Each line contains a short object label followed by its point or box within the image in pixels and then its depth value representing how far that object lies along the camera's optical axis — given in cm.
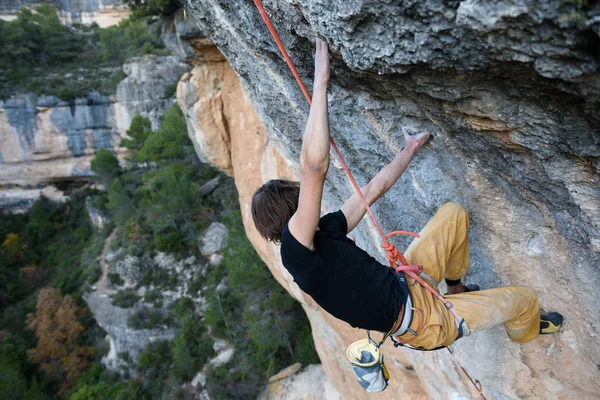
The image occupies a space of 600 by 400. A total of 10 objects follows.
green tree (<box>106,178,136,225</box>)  1562
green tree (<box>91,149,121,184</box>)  1689
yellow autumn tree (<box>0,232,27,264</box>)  1736
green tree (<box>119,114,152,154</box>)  1550
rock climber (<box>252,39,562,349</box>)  133
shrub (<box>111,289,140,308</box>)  1334
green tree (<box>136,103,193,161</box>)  1348
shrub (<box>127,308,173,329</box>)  1249
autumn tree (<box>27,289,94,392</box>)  1290
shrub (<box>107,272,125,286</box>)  1417
